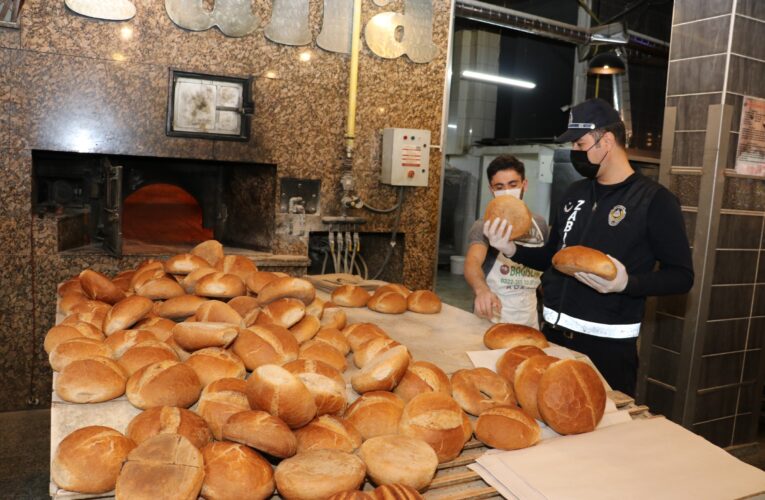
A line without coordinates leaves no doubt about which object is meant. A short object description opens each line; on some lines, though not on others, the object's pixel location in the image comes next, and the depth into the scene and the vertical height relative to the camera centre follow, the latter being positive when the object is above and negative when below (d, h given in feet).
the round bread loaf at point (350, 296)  8.53 -1.61
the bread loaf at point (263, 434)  3.71 -1.58
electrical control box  15.21 +0.76
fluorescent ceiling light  33.32 +6.21
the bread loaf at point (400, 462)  3.68 -1.70
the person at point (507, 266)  10.84 -1.41
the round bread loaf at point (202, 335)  5.32 -1.42
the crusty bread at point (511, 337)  6.65 -1.59
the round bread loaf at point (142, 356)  4.94 -1.54
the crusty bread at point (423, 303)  8.36 -1.60
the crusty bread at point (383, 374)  4.79 -1.51
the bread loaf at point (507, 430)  4.43 -1.74
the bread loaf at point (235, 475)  3.48 -1.73
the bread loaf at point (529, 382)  4.90 -1.54
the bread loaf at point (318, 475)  3.45 -1.69
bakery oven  13.93 -0.82
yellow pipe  14.71 +2.46
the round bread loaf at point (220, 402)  4.11 -1.59
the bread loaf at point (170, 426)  3.90 -1.66
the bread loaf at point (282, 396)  3.98 -1.44
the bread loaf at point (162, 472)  3.27 -1.67
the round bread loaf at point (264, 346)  5.15 -1.46
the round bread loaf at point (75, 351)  5.15 -1.60
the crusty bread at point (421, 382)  4.90 -1.59
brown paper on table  3.96 -1.87
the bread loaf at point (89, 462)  3.59 -1.77
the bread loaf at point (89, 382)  4.59 -1.65
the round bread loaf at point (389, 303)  8.23 -1.61
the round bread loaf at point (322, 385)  4.33 -1.50
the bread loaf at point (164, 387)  4.44 -1.60
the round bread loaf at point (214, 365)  4.81 -1.54
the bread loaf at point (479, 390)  4.87 -1.65
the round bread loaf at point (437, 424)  4.16 -1.64
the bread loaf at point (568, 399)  4.68 -1.56
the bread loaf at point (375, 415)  4.30 -1.65
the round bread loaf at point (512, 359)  5.47 -1.53
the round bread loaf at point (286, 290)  6.68 -1.24
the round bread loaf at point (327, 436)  3.93 -1.68
